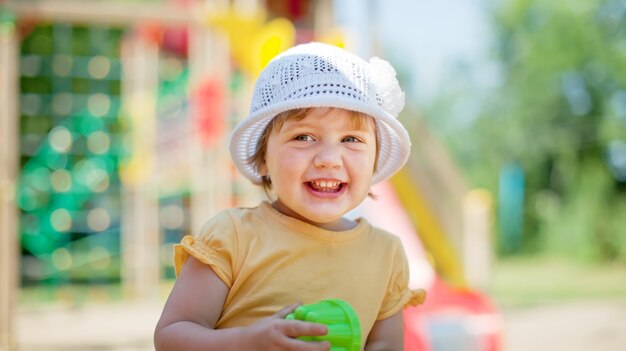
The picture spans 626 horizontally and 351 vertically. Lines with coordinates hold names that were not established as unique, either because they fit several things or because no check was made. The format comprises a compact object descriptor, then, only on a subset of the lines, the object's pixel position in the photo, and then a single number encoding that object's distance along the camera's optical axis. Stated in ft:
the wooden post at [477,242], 15.40
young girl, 4.91
